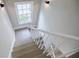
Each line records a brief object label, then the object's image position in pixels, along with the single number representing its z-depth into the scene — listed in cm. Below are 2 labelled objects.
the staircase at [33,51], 180
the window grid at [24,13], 318
